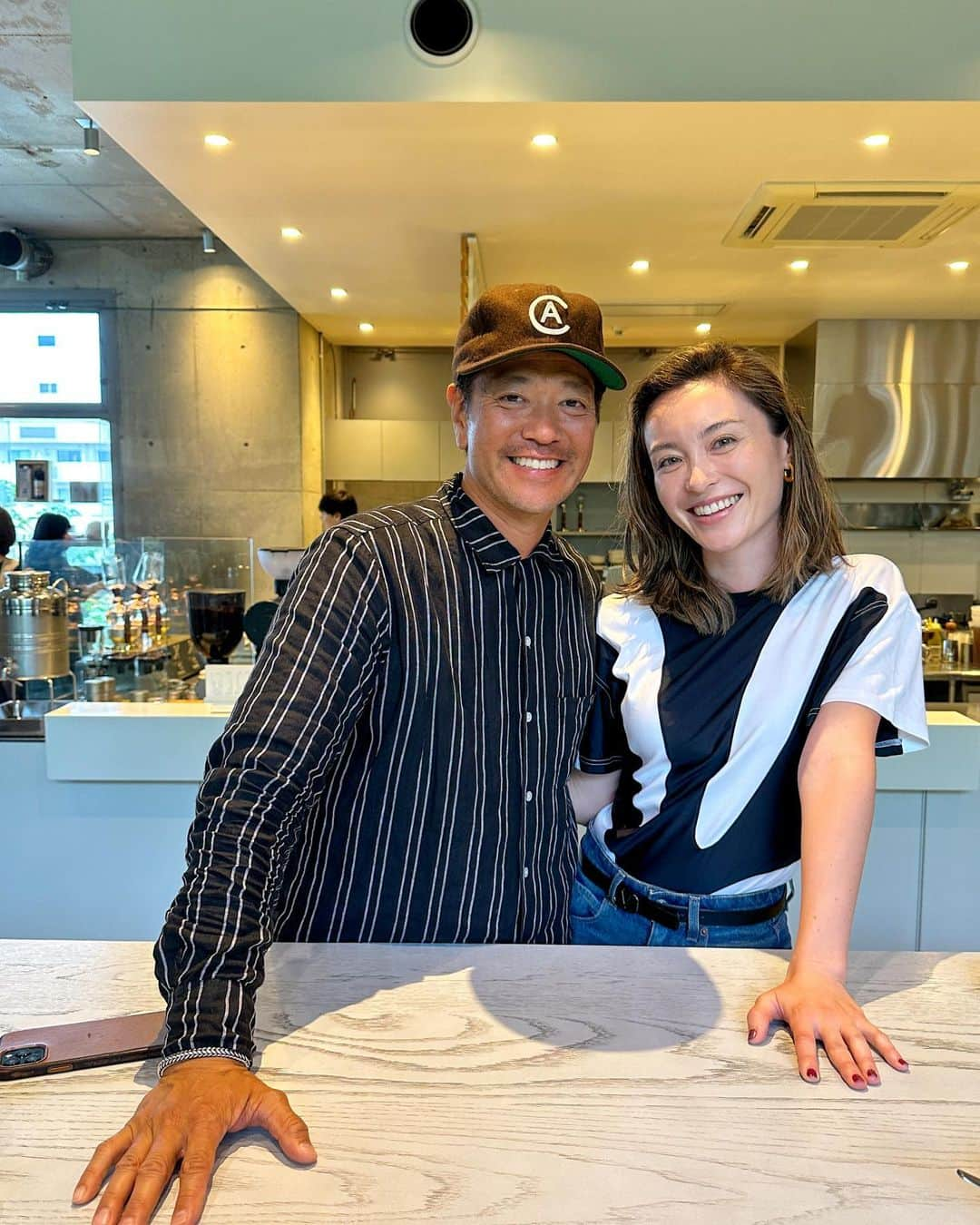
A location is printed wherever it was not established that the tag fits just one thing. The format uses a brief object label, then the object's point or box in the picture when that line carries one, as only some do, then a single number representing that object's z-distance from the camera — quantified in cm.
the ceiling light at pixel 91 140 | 439
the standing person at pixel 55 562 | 319
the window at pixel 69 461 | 694
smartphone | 86
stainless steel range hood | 647
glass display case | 287
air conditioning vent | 367
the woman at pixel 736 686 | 118
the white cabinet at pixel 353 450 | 727
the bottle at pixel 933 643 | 477
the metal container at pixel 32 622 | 276
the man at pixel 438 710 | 99
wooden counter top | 71
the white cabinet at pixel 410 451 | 722
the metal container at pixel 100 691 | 274
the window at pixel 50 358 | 688
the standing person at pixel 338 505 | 563
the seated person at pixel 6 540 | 336
